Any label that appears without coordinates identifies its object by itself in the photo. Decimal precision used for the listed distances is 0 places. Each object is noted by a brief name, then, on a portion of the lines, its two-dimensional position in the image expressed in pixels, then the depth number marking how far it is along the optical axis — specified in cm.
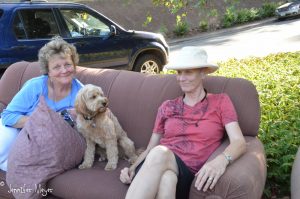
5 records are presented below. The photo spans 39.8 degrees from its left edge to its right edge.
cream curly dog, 382
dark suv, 780
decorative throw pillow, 356
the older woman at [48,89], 407
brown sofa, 292
